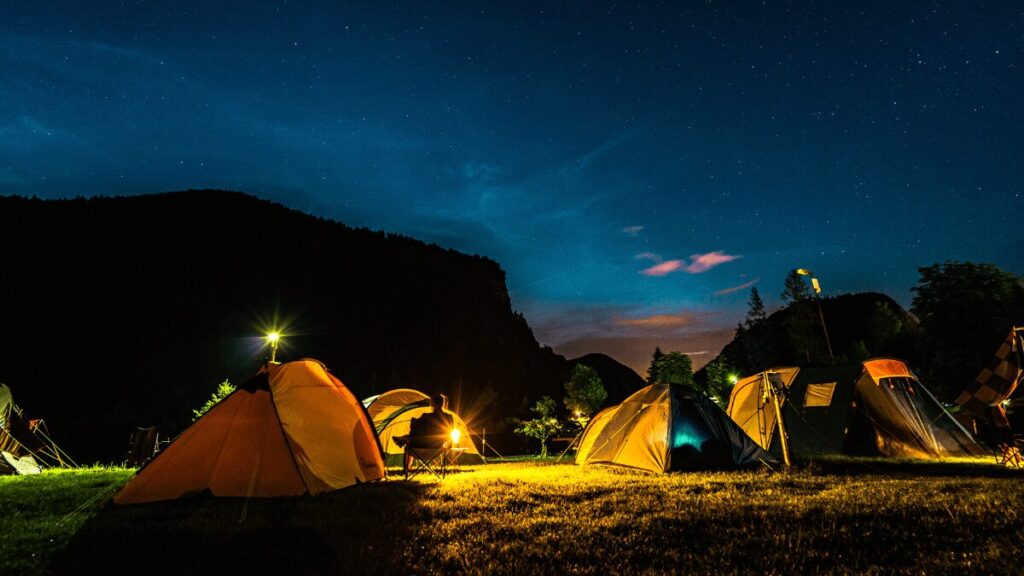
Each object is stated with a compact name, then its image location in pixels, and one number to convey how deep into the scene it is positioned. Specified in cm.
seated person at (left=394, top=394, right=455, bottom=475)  1009
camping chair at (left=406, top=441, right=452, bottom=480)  1007
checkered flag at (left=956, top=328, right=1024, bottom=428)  987
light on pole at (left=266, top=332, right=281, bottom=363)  937
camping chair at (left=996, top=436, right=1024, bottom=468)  950
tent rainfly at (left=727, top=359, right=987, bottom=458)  1248
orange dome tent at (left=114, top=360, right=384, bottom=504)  728
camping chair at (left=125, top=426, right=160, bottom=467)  1548
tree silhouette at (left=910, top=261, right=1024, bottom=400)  2722
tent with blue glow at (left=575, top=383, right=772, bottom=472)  1018
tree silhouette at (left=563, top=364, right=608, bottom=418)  4512
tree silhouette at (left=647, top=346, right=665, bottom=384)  4511
